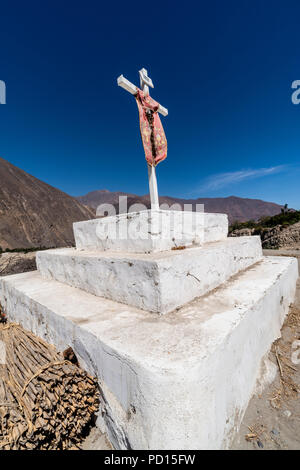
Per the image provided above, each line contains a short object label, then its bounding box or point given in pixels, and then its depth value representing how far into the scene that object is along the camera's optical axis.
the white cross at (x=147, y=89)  2.95
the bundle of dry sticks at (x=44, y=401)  1.27
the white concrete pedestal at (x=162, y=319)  1.09
